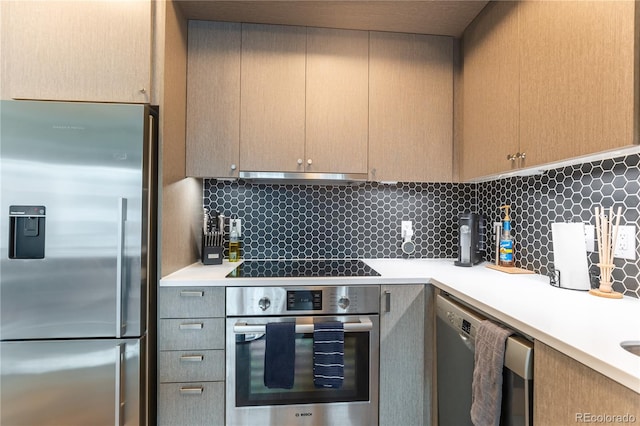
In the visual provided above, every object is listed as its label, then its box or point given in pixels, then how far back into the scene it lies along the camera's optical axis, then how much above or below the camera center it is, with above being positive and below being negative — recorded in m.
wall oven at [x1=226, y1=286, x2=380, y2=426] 1.46 -0.71
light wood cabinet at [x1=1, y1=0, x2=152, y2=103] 1.40 +0.77
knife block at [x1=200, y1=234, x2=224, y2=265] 1.83 -0.26
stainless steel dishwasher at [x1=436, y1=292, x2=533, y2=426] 0.89 -0.56
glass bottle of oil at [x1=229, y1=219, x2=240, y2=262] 1.96 -0.21
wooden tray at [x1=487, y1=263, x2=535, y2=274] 1.65 -0.31
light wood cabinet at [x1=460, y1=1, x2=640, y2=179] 0.93 +0.53
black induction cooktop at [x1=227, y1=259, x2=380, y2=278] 1.59 -0.33
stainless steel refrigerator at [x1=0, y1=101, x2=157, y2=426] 1.31 -0.25
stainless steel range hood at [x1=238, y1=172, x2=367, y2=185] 1.81 +0.23
